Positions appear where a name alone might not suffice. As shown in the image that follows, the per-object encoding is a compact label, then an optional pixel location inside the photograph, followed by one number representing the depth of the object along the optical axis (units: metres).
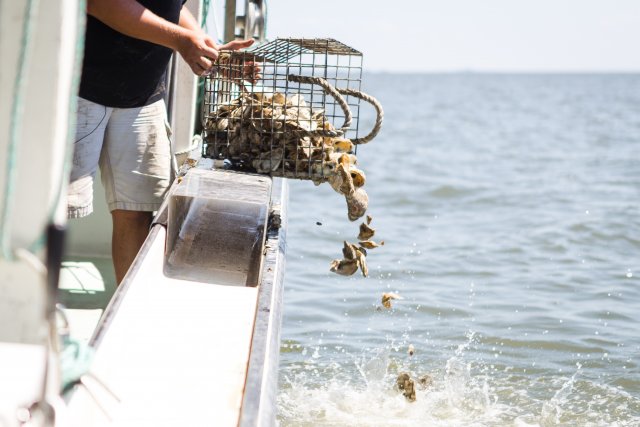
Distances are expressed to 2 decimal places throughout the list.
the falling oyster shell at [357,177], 3.78
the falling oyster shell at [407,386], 4.63
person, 3.30
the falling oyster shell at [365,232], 3.94
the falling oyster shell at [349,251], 3.87
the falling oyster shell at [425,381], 4.93
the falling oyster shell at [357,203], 3.77
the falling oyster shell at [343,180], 3.74
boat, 1.33
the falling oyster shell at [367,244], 3.92
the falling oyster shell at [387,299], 3.97
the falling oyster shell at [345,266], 3.88
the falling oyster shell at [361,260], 3.89
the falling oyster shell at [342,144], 3.89
